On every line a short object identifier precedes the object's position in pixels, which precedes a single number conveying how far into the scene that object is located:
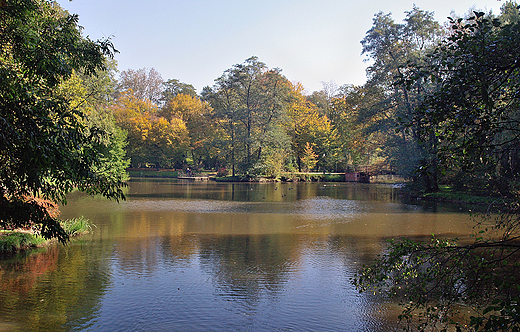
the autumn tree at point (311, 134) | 60.91
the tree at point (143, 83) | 78.94
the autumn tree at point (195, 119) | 65.31
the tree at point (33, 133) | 5.13
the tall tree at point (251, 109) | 54.88
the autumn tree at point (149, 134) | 63.78
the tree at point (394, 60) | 32.66
